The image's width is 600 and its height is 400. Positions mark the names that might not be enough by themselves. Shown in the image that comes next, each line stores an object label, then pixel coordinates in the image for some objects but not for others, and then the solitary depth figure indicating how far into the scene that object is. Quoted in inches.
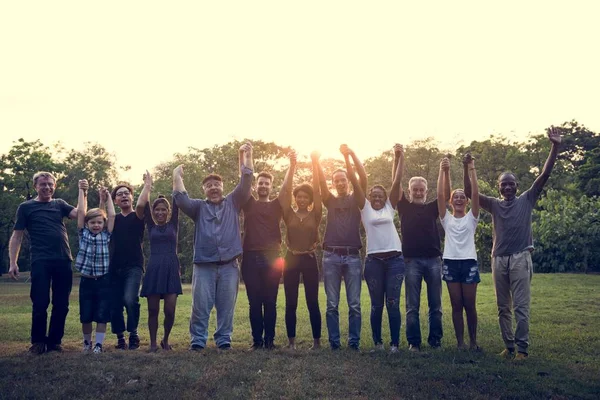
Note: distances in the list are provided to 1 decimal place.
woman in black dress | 316.5
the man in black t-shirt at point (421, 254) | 325.4
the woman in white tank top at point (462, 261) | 320.2
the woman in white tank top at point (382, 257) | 319.0
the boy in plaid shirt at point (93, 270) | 316.8
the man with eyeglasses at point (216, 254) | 322.0
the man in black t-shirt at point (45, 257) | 320.2
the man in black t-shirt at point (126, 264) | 326.3
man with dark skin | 308.7
